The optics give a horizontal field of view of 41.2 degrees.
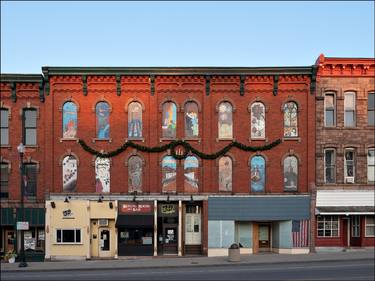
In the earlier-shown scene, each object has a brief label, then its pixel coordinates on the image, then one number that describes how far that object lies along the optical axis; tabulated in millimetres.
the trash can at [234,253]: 28172
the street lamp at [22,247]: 27750
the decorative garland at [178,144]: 31859
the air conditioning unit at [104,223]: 31922
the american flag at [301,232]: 31875
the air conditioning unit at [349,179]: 32312
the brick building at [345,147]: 32188
